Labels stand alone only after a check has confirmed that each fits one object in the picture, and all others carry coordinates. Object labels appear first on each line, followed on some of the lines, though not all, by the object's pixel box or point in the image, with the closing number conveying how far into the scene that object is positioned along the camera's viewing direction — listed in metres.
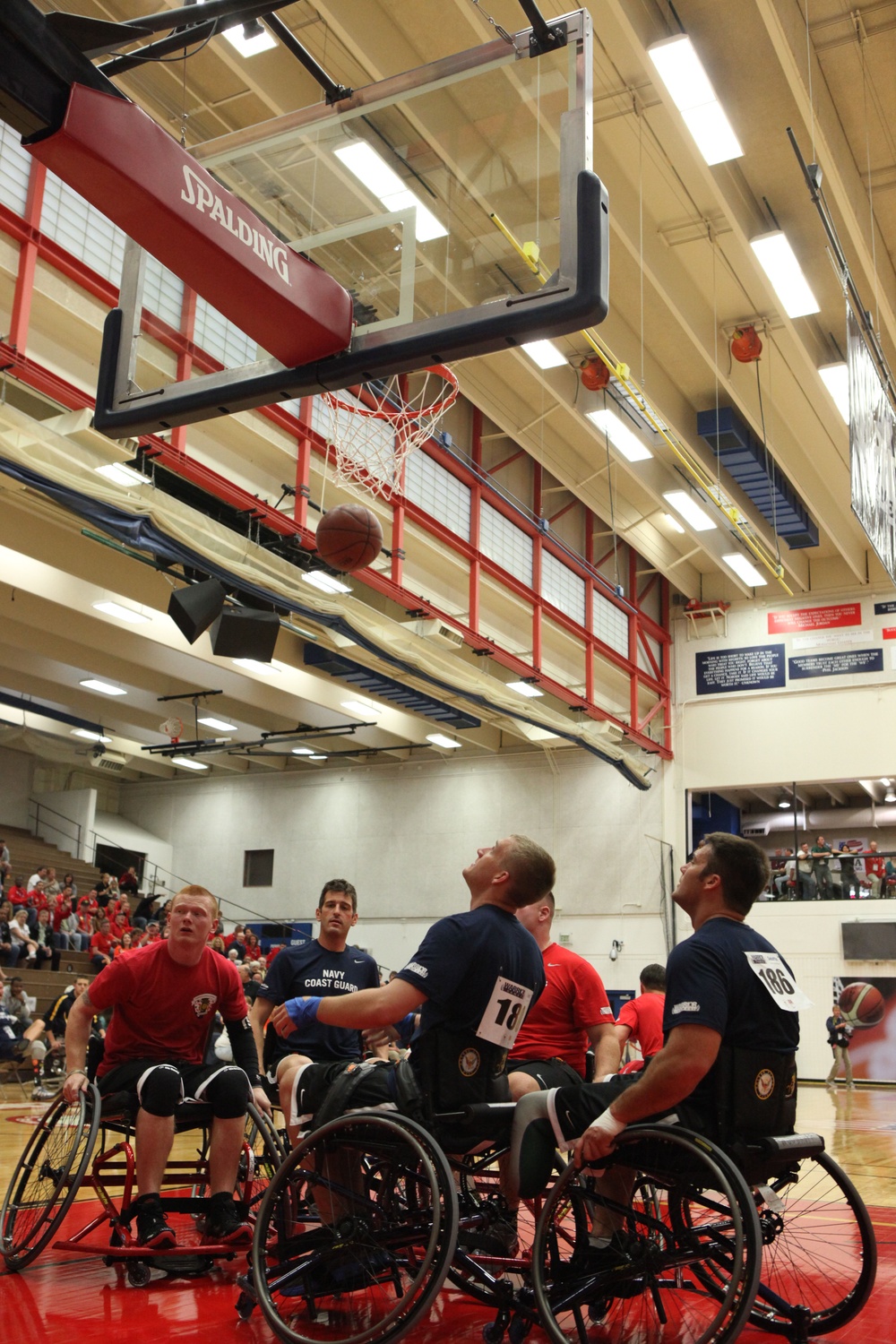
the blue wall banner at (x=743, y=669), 19.44
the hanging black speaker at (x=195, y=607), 9.77
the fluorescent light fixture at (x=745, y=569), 16.55
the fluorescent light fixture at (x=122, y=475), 9.66
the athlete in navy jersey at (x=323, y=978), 4.68
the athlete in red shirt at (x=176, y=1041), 3.85
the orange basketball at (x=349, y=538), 7.56
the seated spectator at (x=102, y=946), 16.09
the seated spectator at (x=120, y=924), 17.85
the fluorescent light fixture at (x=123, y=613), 12.88
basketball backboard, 3.65
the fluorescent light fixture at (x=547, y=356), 11.76
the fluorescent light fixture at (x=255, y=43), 7.69
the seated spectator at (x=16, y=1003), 12.41
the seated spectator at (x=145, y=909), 19.28
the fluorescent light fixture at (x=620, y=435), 13.08
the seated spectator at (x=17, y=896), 16.16
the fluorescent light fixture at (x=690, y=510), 14.71
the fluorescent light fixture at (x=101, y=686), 16.44
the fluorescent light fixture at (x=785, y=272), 9.87
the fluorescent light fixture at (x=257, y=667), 15.29
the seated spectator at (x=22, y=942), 15.00
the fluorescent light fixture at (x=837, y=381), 11.84
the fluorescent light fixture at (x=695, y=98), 8.01
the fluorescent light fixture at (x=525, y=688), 17.05
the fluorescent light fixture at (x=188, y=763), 22.12
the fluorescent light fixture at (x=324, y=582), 11.73
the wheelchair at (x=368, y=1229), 2.92
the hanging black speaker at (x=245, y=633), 10.89
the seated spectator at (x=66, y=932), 16.70
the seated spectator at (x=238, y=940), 17.16
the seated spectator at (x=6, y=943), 14.59
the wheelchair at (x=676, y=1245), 2.66
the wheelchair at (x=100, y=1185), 3.60
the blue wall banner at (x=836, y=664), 18.48
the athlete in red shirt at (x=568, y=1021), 4.42
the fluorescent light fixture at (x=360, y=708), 17.64
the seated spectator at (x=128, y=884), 21.02
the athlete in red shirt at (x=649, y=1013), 6.06
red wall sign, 18.92
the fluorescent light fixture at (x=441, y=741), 19.98
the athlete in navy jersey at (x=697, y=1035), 2.90
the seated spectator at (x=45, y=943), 15.53
